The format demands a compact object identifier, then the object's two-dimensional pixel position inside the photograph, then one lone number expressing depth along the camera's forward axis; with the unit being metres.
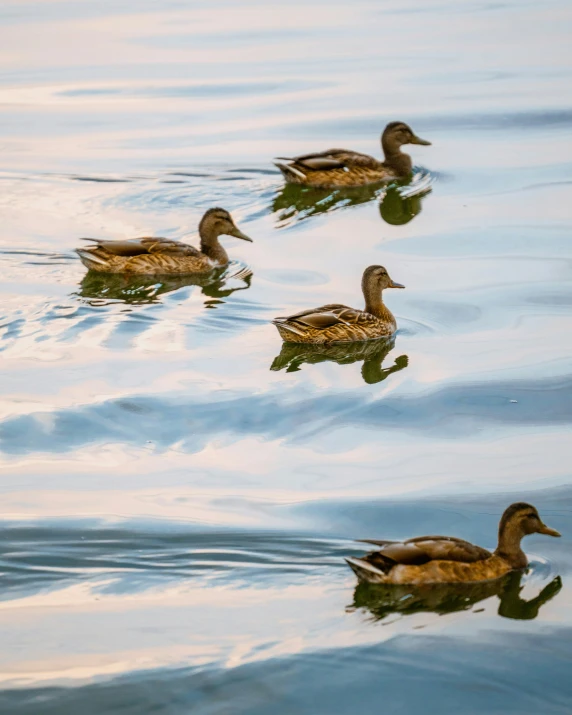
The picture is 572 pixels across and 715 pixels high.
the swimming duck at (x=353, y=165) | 17.14
